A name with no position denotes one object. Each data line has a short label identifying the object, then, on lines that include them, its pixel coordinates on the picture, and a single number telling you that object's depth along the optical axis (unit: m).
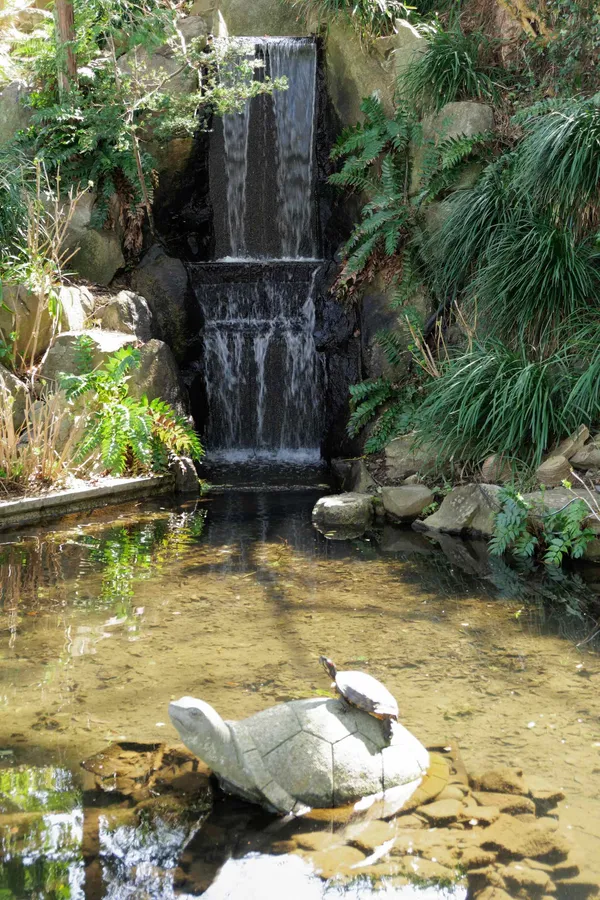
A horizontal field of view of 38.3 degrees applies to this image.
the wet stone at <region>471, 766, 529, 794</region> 2.96
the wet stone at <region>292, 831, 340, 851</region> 2.67
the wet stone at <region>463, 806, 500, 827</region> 2.79
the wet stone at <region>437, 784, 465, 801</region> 2.92
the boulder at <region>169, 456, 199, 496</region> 7.71
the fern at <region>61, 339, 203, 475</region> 7.09
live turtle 2.95
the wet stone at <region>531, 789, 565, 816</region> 2.85
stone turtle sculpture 2.81
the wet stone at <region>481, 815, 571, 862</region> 2.62
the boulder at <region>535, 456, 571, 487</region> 5.97
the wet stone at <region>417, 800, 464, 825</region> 2.80
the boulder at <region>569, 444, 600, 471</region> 5.97
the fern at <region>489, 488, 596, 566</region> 5.54
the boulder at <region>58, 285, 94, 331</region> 7.98
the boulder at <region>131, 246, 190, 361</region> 9.12
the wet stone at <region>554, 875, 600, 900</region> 2.43
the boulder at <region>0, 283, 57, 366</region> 7.61
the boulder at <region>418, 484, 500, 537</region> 6.25
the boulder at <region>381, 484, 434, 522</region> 6.73
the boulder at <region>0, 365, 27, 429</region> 7.30
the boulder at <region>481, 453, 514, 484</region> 6.42
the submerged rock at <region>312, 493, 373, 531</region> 6.74
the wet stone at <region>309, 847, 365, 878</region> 2.57
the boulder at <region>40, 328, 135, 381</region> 7.62
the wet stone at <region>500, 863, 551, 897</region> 2.46
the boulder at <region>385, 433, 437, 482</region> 7.10
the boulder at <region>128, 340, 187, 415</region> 7.98
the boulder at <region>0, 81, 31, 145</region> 9.69
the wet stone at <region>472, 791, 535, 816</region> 2.84
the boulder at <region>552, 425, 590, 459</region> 6.07
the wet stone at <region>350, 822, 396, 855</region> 2.68
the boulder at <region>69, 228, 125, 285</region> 9.00
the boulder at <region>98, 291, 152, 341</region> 8.36
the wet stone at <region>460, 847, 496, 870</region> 2.57
